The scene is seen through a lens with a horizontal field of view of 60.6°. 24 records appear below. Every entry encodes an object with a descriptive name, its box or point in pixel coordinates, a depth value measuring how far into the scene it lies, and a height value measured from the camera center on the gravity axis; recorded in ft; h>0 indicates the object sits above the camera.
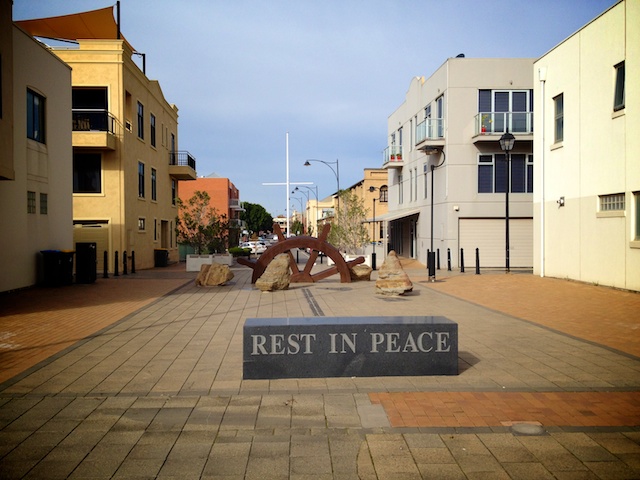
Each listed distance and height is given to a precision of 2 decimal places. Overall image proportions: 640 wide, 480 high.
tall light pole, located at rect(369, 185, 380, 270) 89.92 -3.89
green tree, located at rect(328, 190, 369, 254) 111.73 +1.64
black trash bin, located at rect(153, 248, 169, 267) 102.83 -3.85
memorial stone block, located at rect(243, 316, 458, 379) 21.36 -4.40
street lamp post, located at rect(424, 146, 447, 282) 63.93 -1.91
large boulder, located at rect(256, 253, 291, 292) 53.16 -3.97
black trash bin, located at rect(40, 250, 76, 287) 58.23 -3.14
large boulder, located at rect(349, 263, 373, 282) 65.07 -4.29
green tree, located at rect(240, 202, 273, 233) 392.27 +15.42
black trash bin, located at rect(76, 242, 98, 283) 62.08 -2.99
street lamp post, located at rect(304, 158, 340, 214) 127.95 +16.92
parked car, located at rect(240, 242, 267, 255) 177.86 -2.96
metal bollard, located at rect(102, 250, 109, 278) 70.74 -4.11
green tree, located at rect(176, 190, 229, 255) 95.91 +1.28
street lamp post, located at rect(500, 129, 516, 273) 69.51 +12.12
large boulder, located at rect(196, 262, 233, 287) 59.98 -4.16
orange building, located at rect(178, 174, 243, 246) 217.15 +19.64
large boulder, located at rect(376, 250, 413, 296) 48.62 -4.02
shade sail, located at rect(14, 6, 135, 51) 91.66 +36.17
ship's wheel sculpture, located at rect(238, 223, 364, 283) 61.11 -2.41
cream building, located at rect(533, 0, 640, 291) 50.39 +8.74
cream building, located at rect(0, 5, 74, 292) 46.37 +8.44
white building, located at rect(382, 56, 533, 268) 90.43 +13.70
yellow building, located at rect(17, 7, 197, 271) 82.17 +13.94
